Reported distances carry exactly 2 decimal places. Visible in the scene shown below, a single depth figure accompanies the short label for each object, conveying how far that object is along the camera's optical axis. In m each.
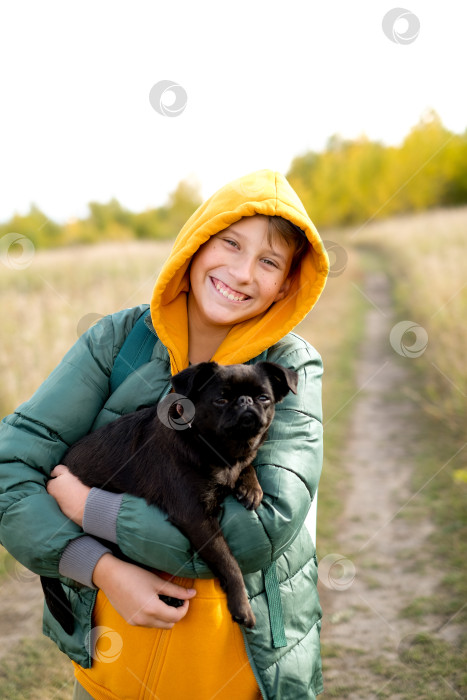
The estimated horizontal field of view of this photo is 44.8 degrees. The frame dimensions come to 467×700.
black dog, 2.25
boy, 2.07
